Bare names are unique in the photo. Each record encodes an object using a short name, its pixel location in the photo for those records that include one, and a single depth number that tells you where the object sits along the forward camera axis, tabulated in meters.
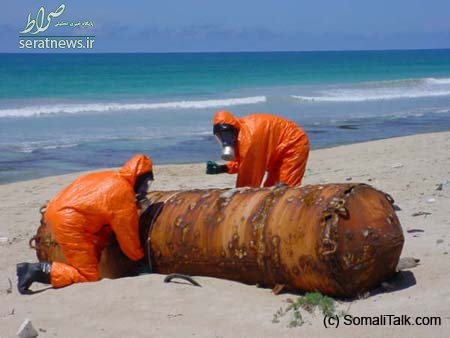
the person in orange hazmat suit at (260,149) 7.90
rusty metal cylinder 5.98
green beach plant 5.58
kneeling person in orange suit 6.69
